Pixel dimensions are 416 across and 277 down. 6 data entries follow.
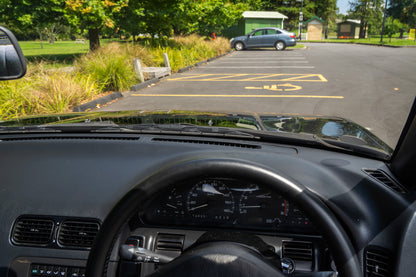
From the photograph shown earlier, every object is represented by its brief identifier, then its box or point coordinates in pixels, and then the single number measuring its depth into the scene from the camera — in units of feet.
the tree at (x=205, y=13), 55.42
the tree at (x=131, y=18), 47.67
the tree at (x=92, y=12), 39.45
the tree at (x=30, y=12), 42.29
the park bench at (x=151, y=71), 38.34
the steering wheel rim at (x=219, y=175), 3.94
